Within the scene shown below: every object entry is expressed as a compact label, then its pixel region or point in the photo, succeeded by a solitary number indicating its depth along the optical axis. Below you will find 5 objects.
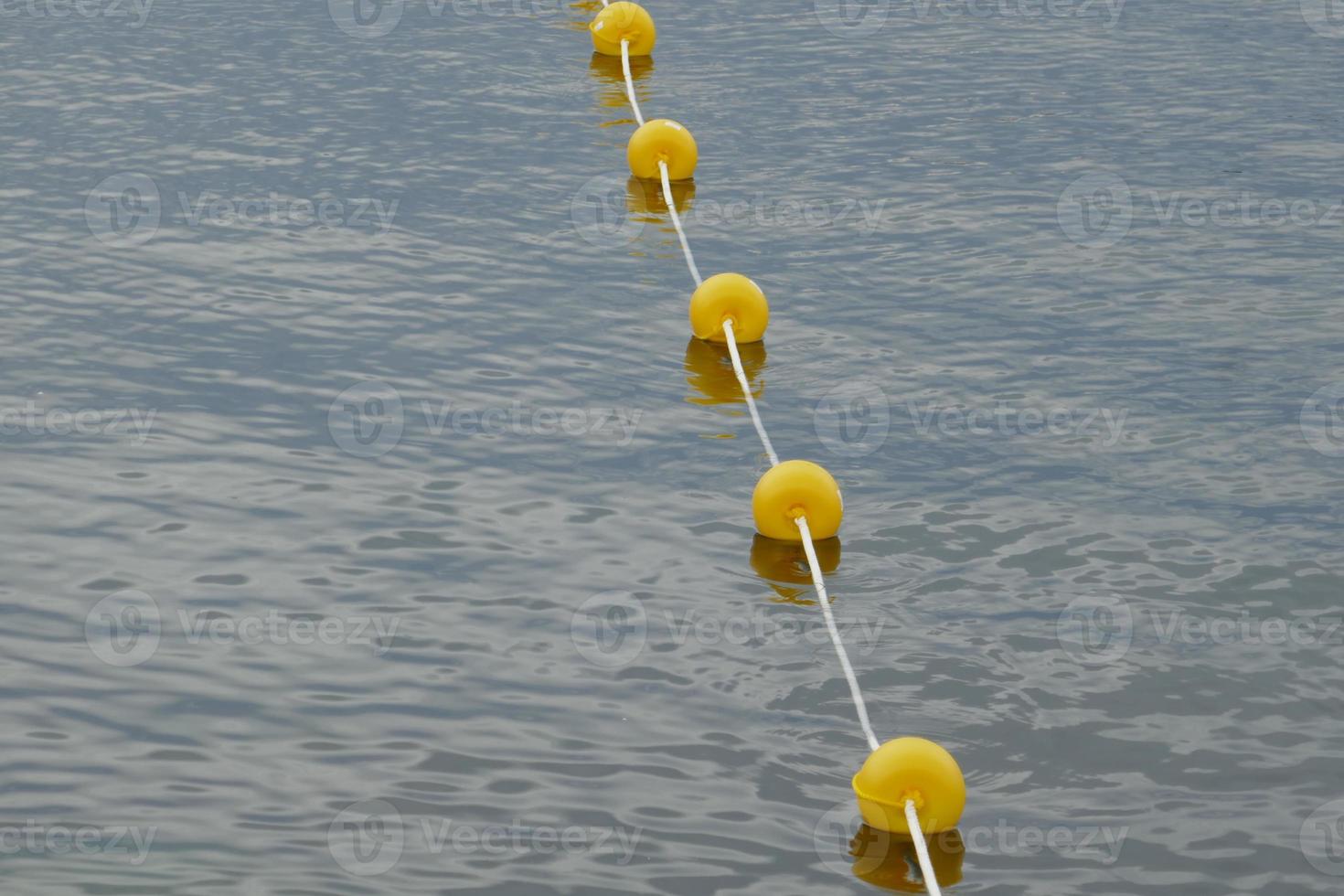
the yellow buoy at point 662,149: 30.14
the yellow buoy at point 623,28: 36.87
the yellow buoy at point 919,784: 13.82
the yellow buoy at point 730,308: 23.83
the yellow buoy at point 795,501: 18.80
